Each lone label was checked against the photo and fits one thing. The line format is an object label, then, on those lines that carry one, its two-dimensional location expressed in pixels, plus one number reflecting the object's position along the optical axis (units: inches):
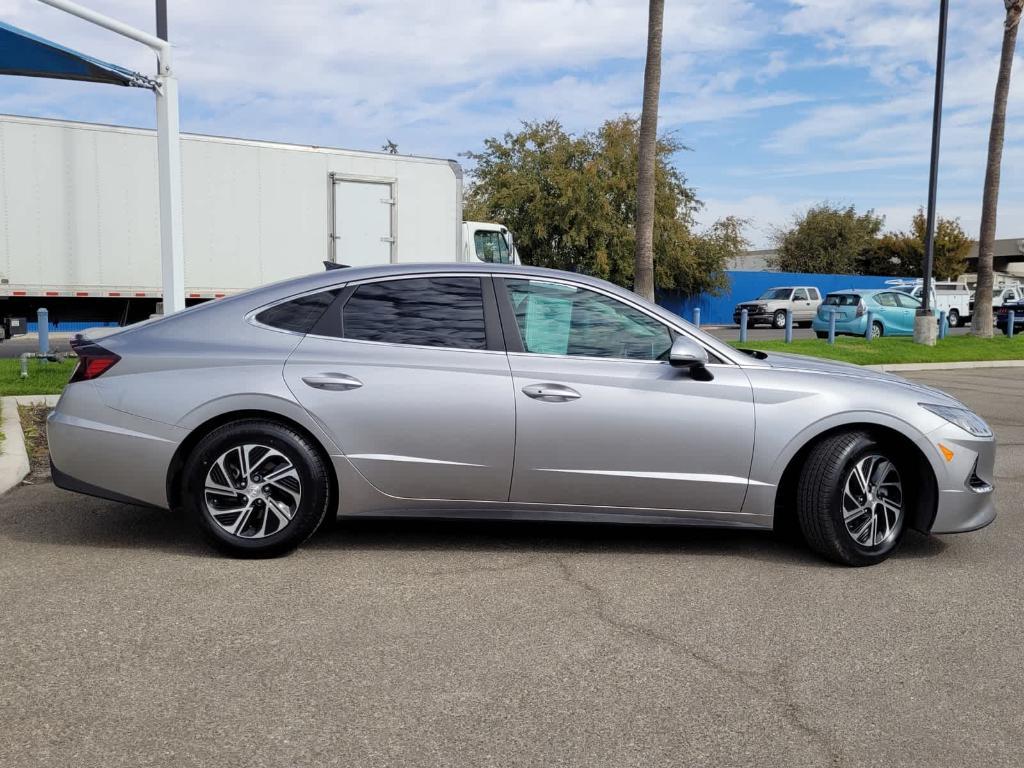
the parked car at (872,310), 977.5
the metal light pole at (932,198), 788.0
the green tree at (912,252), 2255.2
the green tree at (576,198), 1365.7
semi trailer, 616.7
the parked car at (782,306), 1465.3
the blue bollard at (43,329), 529.0
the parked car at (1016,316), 1277.7
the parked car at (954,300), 1541.6
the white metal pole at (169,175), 438.3
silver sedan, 193.9
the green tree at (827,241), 2194.9
